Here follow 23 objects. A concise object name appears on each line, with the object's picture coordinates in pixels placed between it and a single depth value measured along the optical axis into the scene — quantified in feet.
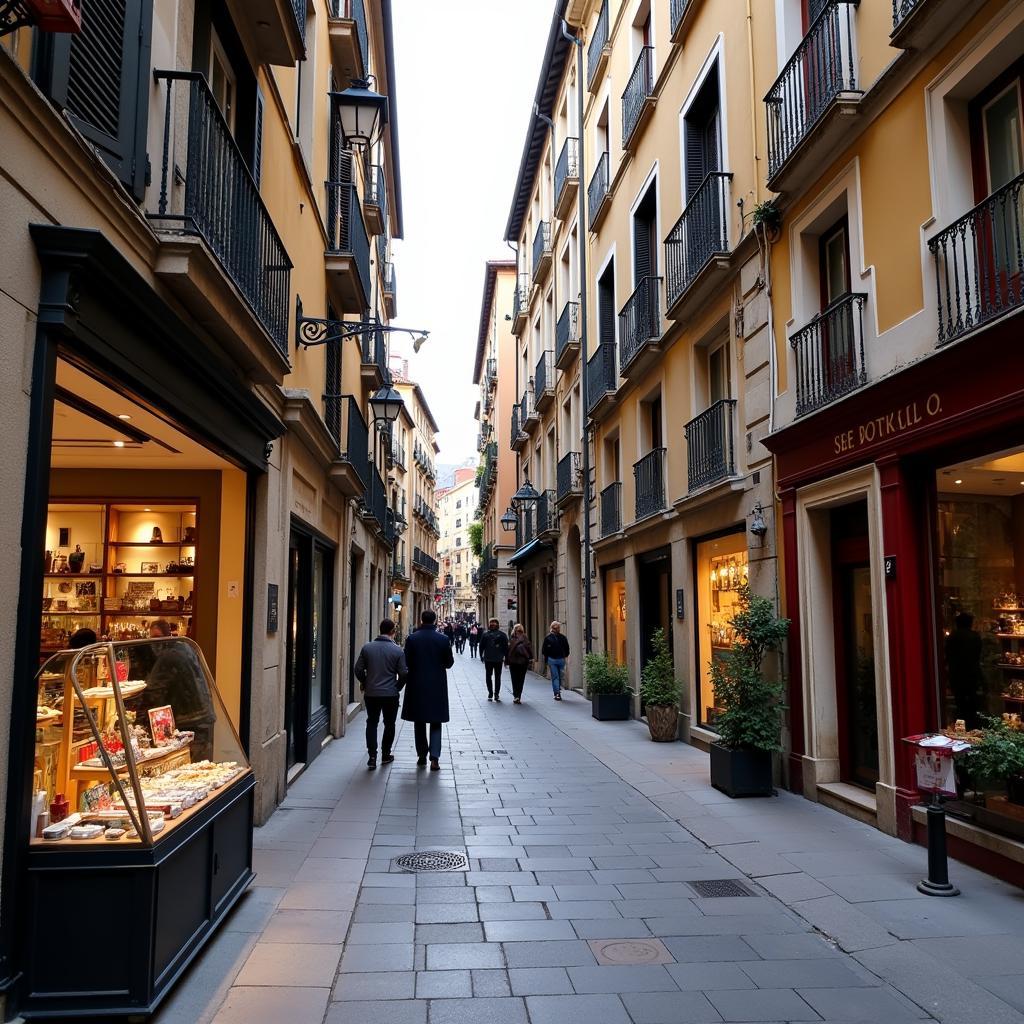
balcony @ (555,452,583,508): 70.03
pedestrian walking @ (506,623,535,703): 65.26
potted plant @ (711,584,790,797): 28.96
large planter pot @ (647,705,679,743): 42.65
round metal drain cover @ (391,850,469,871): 21.81
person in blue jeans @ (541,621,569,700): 65.51
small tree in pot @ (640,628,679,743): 42.06
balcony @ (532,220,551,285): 87.25
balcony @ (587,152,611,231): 61.46
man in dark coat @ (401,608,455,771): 35.45
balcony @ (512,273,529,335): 102.76
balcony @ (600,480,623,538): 57.52
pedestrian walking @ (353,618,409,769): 35.73
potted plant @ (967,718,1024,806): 18.42
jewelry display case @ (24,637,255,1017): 12.71
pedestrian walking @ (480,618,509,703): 69.51
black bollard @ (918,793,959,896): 18.94
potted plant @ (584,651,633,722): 52.37
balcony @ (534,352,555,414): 84.65
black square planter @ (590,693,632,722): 52.31
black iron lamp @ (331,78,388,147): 31.14
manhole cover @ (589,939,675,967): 15.89
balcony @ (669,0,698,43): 41.36
